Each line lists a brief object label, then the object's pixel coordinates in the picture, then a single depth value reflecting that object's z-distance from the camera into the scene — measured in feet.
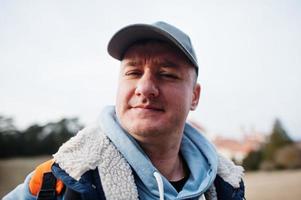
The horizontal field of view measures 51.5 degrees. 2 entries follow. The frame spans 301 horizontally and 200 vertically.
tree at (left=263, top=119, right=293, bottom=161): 87.19
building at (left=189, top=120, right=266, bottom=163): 138.62
